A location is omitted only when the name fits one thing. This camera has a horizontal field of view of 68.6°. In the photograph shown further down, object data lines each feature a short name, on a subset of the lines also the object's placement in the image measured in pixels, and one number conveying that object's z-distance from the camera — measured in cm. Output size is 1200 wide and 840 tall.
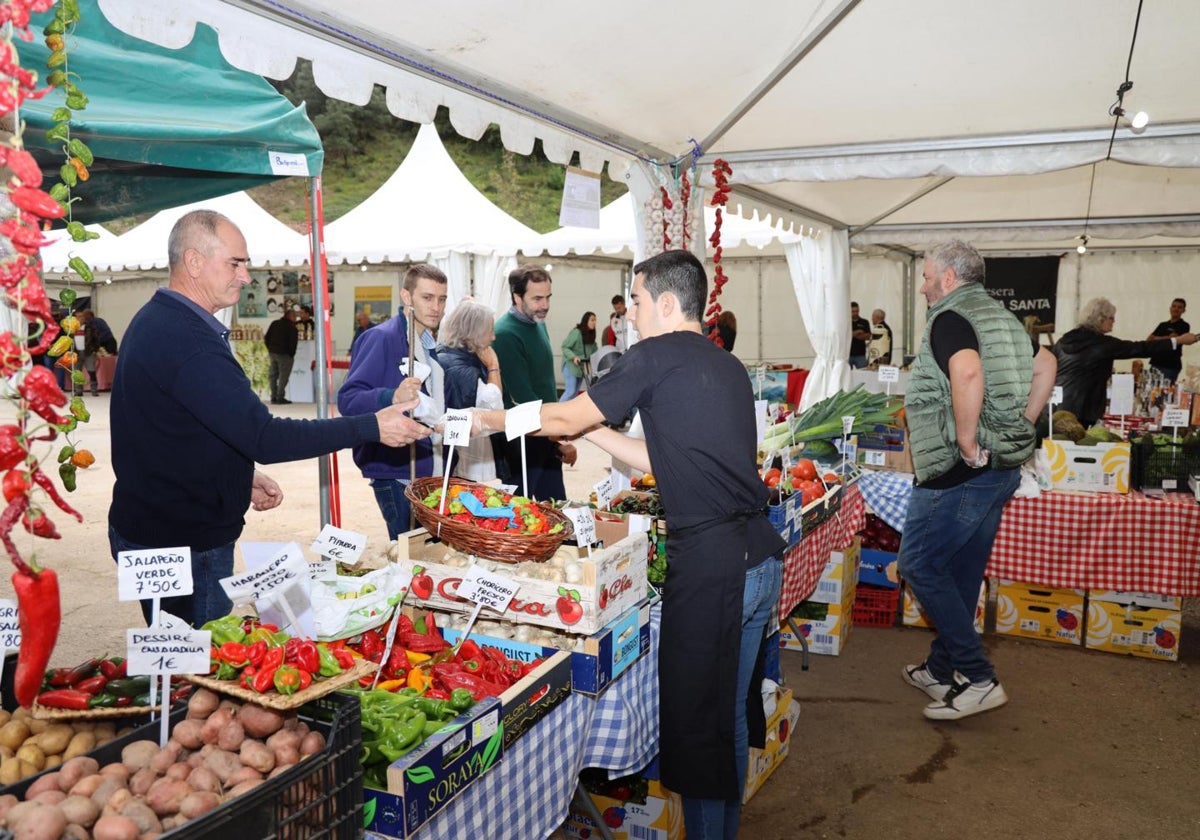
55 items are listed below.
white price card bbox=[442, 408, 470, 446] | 242
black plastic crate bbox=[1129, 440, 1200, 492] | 470
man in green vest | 361
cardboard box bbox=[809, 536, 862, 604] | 456
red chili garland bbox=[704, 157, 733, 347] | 509
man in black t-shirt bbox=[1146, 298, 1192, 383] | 735
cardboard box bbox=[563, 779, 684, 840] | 272
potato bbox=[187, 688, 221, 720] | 156
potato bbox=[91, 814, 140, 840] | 122
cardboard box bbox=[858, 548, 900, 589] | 509
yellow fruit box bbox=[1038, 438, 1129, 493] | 460
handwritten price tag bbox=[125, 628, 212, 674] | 148
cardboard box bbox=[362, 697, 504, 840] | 159
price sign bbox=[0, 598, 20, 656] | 168
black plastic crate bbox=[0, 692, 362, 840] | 126
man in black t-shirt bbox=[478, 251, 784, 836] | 225
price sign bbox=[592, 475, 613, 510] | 301
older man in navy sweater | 221
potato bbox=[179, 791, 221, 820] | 127
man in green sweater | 434
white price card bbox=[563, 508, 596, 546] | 252
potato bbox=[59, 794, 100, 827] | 128
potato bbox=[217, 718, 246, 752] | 148
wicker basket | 242
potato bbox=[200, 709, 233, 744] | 151
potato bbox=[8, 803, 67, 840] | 121
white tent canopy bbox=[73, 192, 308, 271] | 1099
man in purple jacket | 356
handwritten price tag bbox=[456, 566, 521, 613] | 220
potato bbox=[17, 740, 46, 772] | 149
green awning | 226
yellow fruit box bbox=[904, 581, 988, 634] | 504
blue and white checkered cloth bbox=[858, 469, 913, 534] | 493
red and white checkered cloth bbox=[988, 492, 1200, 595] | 442
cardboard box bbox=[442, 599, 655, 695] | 227
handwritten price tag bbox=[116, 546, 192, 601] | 154
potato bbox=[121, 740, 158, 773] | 144
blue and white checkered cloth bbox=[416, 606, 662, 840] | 181
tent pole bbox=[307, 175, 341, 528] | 316
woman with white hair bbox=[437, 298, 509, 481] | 402
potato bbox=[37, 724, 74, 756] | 154
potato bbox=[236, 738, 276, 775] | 142
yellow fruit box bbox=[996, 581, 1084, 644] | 481
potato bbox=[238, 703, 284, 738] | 152
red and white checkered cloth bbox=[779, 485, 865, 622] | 379
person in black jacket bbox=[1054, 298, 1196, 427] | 622
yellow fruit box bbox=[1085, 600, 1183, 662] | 461
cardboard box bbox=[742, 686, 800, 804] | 320
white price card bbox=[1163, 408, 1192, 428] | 471
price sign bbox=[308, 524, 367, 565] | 223
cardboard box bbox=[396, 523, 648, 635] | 229
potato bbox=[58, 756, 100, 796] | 138
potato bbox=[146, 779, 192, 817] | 131
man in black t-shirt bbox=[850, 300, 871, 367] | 1227
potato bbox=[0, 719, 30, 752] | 156
